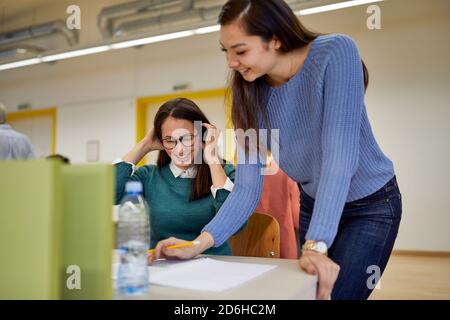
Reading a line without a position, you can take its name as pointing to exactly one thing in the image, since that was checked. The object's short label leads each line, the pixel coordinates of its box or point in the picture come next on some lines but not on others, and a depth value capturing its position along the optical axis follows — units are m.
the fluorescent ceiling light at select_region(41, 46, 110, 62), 5.17
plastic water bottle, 0.73
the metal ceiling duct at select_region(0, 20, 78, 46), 5.66
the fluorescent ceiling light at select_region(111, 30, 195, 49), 4.71
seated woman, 1.49
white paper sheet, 0.76
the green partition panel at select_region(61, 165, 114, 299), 0.55
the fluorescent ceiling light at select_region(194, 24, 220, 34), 4.56
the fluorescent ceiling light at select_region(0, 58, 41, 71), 5.64
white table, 0.68
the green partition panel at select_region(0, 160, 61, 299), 0.54
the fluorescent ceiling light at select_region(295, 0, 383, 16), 3.85
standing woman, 0.87
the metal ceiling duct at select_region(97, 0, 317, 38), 4.91
